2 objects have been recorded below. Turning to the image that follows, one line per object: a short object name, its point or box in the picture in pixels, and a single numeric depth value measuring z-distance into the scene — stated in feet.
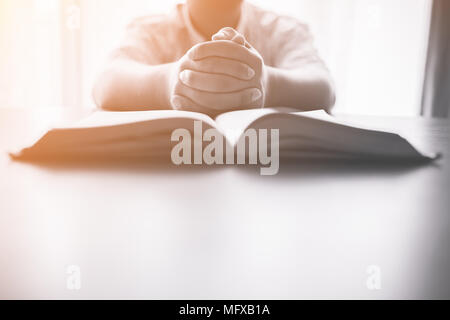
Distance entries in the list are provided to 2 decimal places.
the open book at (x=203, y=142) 1.02
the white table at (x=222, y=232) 0.53
